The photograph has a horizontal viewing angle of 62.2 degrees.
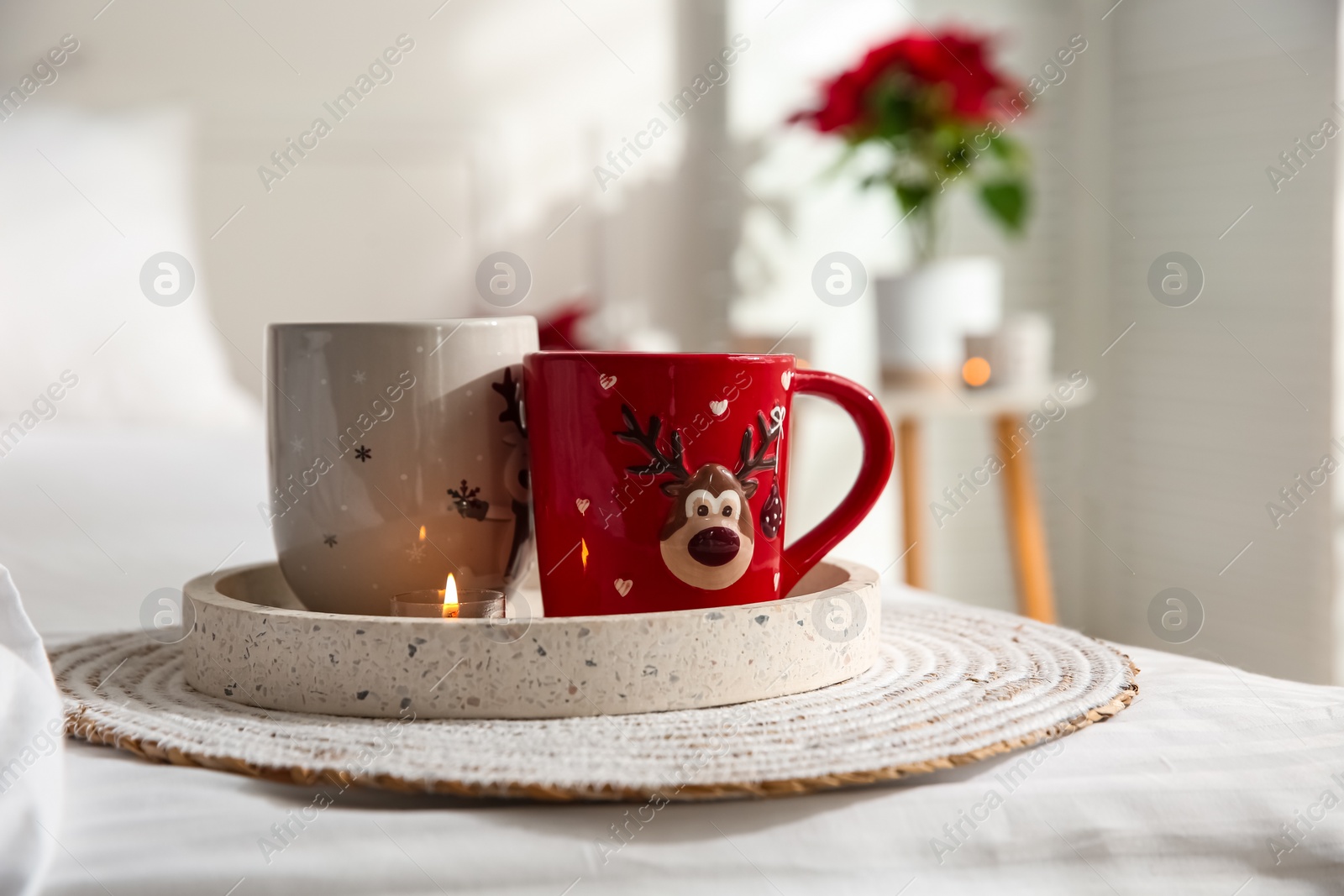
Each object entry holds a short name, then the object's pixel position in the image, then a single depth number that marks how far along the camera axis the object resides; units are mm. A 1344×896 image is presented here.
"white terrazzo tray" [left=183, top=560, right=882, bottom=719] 433
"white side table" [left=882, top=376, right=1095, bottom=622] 1942
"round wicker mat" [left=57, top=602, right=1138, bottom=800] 370
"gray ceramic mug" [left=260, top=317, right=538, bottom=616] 530
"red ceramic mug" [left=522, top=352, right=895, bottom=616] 492
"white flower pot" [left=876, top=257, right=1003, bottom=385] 2043
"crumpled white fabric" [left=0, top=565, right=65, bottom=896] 339
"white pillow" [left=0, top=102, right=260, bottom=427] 1434
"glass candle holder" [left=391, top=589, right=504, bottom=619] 510
